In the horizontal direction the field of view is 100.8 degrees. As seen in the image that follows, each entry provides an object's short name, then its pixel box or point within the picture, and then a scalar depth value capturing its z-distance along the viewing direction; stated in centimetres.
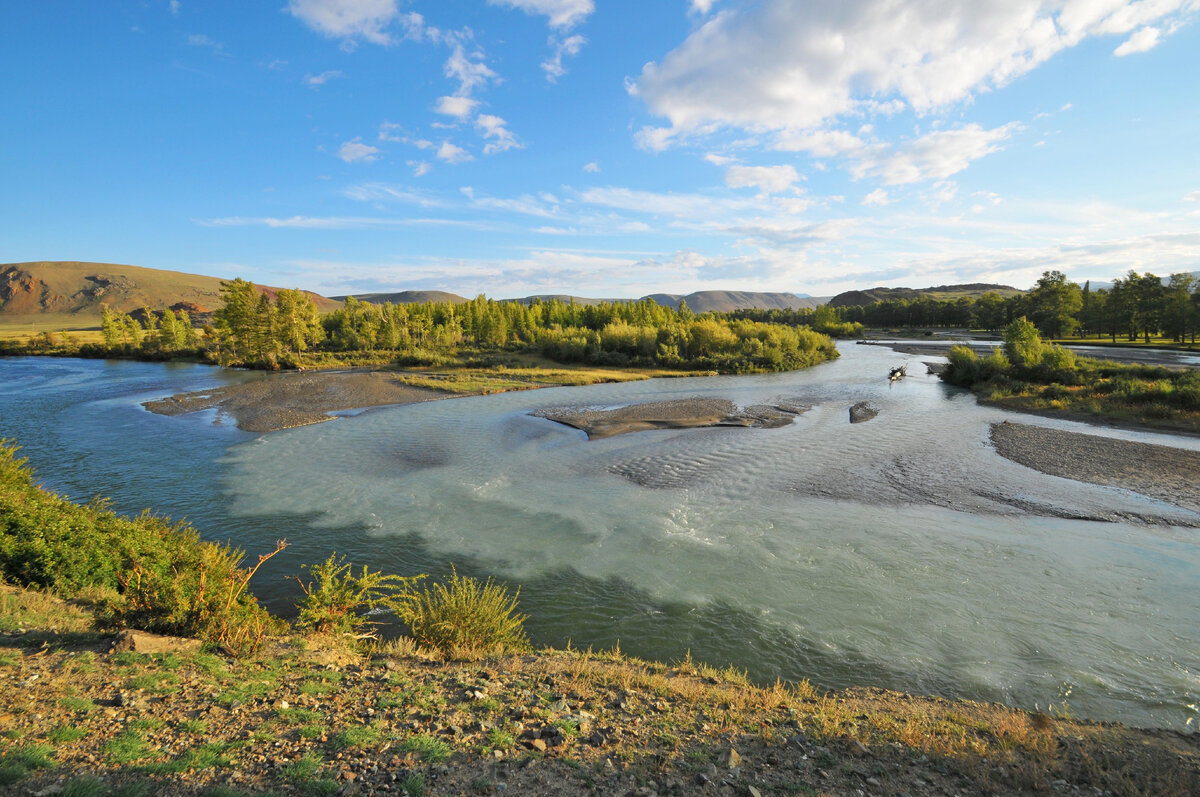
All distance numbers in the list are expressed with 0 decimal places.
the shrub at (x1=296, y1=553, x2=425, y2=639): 862
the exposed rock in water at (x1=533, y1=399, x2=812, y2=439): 2897
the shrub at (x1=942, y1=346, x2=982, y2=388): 4219
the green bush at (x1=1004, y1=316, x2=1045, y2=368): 3859
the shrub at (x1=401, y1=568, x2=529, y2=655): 861
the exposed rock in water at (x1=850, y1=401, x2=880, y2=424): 3025
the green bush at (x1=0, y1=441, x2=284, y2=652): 739
